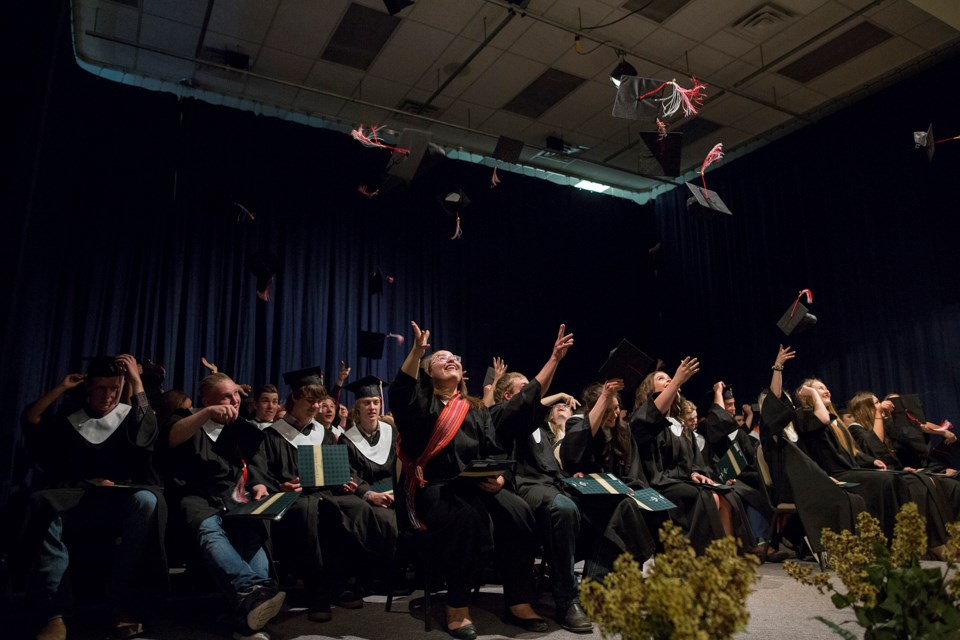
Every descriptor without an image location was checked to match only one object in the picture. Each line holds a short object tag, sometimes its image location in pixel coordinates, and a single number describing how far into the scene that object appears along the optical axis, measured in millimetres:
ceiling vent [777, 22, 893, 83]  7074
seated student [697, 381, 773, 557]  5395
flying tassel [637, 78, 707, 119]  6017
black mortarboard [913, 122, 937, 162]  6340
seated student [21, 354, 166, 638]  3001
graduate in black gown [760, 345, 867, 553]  4703
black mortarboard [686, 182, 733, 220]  7031
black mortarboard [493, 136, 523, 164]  6793
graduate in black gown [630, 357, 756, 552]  4387
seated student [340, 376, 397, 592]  4199
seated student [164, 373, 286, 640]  2967
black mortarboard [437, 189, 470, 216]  8091
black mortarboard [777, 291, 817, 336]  6923
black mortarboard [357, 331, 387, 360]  6457
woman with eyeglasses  3178
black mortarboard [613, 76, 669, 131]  5605
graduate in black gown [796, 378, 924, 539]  5168
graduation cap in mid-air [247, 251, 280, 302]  7113
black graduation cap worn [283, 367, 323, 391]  4152
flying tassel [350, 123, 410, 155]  8152
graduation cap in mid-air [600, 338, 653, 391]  3963
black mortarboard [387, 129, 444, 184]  6312
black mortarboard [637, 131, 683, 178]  6156
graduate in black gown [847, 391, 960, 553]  5246
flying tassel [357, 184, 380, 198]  8085
